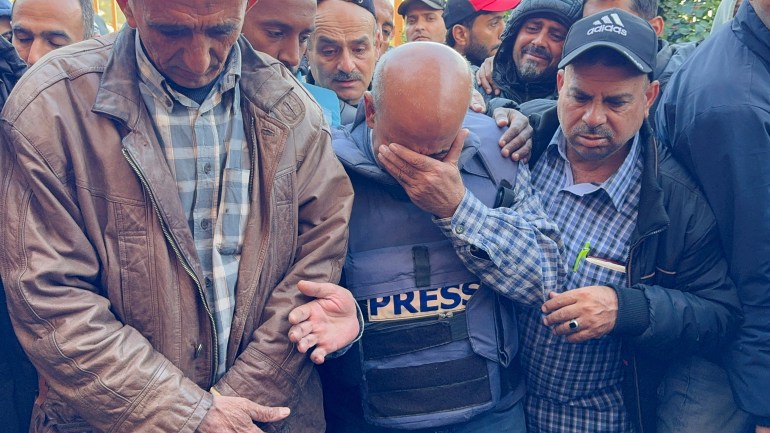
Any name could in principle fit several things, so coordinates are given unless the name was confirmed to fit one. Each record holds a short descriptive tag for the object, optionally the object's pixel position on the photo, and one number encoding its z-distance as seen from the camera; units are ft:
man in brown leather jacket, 5.44
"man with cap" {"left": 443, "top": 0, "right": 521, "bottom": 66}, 15.29
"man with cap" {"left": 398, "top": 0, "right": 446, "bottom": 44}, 18.19
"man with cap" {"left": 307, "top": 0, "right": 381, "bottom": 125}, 10.69
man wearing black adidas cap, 7.43
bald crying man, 6.88
